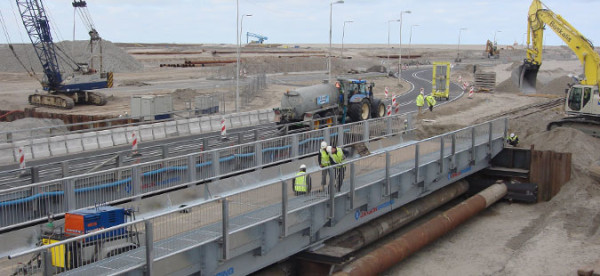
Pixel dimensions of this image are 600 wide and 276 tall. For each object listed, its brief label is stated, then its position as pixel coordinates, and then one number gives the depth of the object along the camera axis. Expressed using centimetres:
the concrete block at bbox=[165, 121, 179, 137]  2858
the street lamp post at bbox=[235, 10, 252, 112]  3434
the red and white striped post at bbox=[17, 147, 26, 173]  1833
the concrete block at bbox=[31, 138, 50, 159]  2303
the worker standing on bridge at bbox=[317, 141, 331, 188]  1498
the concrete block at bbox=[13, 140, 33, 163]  2213
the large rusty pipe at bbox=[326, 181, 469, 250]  1538
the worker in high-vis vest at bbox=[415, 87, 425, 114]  3492
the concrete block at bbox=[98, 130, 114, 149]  2553
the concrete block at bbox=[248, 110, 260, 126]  3212
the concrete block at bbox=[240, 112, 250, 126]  3138
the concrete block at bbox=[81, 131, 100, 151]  2480
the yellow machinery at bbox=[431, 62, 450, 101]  4609
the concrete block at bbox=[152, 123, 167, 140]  2817
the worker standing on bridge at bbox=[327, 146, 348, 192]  1421
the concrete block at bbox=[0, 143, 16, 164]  2170
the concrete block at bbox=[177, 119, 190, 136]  2915
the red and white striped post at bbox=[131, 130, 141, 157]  2264
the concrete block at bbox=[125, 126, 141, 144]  2650
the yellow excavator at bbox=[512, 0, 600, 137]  2580
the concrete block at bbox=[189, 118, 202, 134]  2970
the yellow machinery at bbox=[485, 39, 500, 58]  12462
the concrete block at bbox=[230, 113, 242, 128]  3026
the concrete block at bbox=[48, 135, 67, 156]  2373
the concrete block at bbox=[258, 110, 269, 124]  3290
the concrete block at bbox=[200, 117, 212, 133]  3003
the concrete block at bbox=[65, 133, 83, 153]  2433
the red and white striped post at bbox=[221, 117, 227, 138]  2605
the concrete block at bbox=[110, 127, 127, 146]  2607
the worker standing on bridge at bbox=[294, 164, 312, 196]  1315
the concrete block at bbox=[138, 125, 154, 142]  2738
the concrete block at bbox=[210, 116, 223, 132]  3068
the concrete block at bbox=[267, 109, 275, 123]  3353
